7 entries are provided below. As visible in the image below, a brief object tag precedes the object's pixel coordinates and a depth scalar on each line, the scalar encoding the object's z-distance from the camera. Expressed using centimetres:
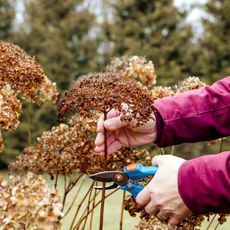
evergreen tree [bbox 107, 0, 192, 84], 1274
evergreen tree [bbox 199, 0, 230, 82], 1234
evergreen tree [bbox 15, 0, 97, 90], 1330
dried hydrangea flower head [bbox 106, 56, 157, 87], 308
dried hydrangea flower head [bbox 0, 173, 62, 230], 153
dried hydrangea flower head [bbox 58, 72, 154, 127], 194
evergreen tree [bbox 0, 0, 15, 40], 1423
